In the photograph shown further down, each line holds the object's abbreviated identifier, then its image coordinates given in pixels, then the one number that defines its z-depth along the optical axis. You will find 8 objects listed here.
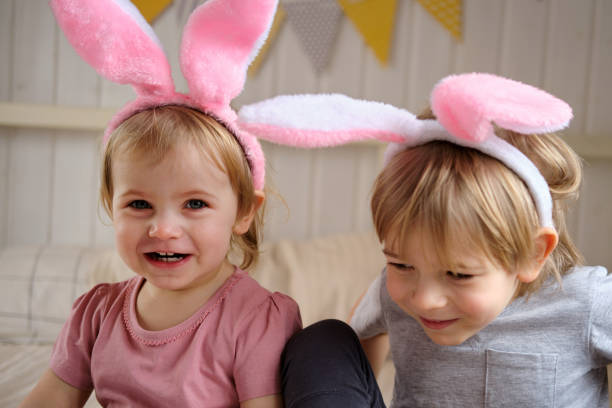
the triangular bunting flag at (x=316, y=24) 1.94
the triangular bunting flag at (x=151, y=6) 2.00
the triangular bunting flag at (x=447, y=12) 1.89
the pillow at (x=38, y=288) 1.72
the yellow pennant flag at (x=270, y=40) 1.97
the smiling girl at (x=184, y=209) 0.86
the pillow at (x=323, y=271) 1.66
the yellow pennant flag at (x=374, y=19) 1.91
